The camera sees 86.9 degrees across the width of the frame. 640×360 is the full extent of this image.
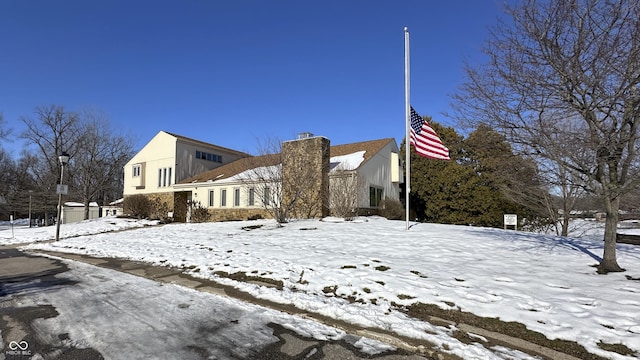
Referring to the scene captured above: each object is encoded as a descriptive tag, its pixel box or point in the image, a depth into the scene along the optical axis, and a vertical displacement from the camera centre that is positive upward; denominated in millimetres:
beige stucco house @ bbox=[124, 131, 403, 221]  18172 +1722
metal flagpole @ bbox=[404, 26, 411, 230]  13125 +4508
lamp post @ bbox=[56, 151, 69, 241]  15521 +506
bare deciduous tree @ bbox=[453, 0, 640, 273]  6324 +2066
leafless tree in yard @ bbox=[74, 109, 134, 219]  30500 +3258
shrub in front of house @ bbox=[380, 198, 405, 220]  20562 -571
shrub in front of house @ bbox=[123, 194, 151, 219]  26000 -647
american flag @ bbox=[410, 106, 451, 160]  12336 +2211
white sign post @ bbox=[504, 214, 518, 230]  14704 -792
